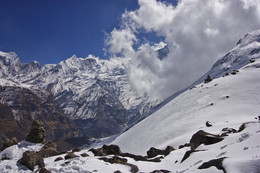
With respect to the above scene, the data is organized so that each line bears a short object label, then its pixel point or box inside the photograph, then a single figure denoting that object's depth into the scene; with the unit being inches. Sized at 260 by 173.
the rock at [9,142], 1637.6
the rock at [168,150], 1321.6
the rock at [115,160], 995.3
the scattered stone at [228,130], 1195.5
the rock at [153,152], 1408.7
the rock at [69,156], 1028.7
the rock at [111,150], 1358.3
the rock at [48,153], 1196.6
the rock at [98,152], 1194.6
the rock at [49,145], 1418.6
